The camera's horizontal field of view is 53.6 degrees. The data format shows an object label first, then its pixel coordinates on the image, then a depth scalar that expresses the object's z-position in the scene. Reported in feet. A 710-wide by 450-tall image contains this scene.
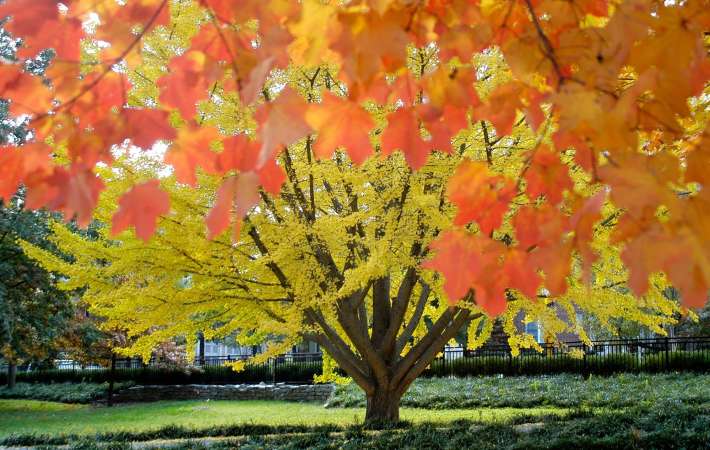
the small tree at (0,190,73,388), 57.82
